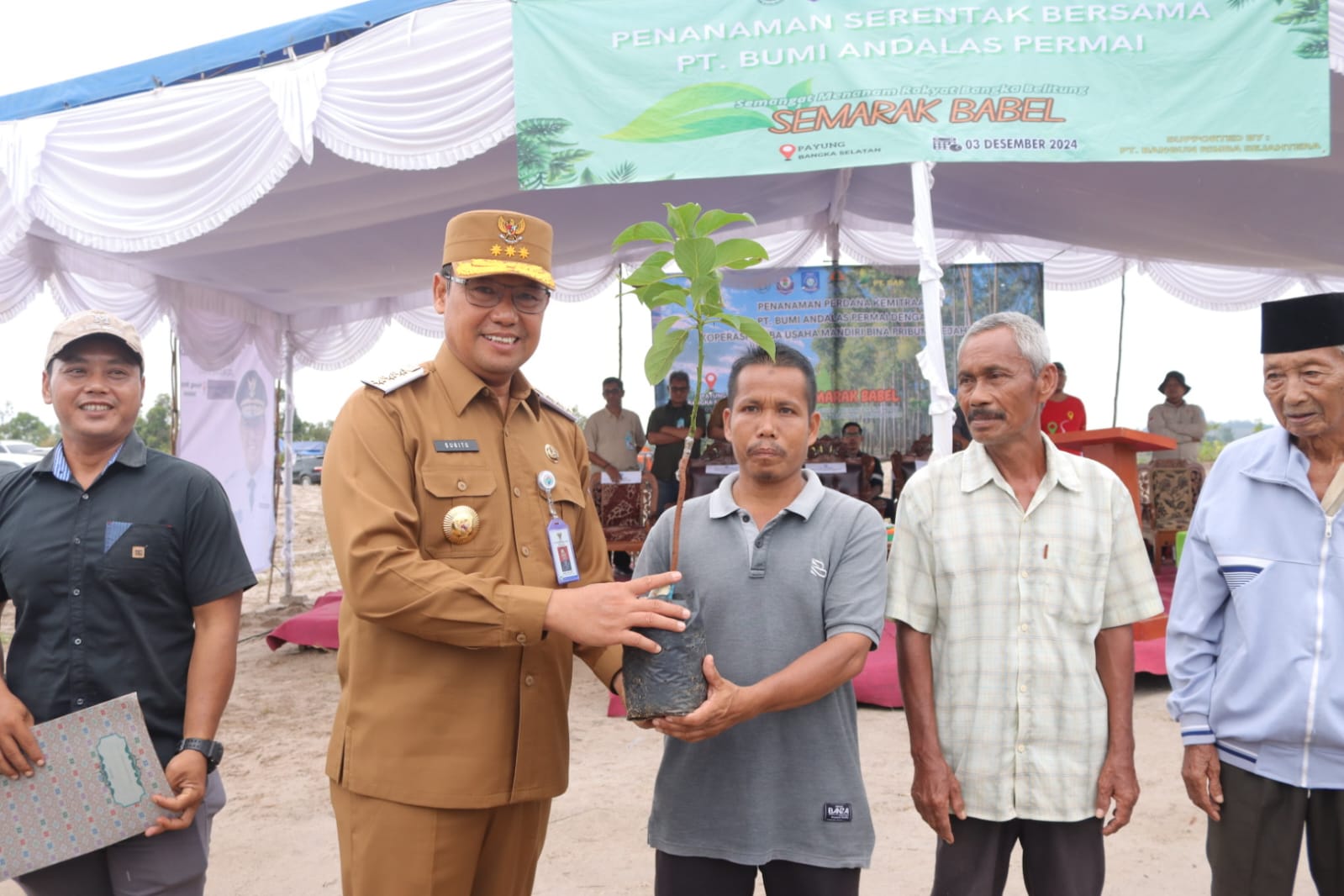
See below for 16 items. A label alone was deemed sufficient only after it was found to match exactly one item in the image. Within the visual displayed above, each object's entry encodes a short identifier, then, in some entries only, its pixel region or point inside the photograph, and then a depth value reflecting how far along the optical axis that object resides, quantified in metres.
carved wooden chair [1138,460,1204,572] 8.69
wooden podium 5.09
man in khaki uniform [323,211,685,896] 1.72
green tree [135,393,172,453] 25.27
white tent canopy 5.25
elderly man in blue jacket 2.00
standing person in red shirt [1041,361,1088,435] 7.46
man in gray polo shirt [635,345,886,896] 1.85
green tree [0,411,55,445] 34.16
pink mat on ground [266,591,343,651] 6.99
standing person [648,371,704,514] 8.74
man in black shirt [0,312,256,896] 2.01
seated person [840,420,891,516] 8.82
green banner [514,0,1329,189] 4.84
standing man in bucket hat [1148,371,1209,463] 10.07
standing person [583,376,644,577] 9.63
